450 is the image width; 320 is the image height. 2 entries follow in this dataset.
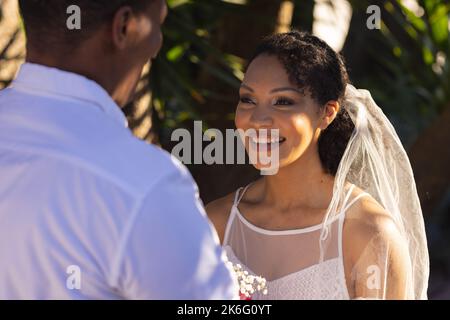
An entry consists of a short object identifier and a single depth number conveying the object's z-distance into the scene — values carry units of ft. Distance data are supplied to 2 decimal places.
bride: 10.83
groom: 8.47
